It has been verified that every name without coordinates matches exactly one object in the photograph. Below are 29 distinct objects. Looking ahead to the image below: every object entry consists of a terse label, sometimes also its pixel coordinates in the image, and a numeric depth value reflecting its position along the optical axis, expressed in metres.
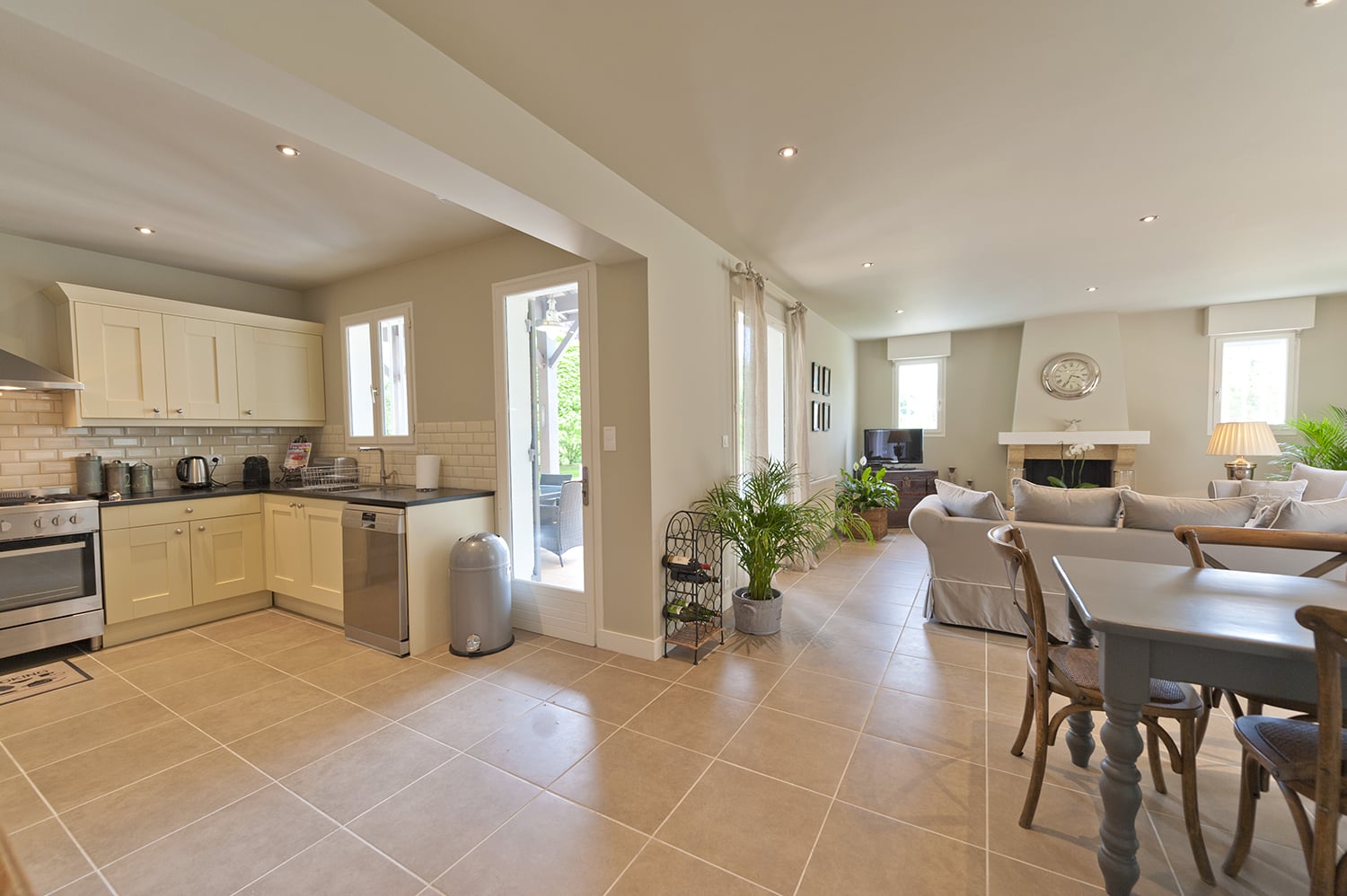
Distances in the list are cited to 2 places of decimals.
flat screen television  7.29
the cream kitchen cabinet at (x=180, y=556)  3.22
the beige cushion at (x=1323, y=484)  4.16
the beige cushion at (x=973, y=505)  3.38
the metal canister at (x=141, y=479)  3.59
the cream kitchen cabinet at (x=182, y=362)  3.32
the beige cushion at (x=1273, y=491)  3.64
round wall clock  6.41
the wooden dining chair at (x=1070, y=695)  1.52
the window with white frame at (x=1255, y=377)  5.76
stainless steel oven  2.84
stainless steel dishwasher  3.00
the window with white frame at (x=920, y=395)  7.65
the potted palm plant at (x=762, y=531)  3.33
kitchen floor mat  2.66
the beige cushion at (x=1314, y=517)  2.69
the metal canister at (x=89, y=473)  3.42
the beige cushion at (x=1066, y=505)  3.14
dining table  1.23
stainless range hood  2.89
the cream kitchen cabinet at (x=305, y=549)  3.45
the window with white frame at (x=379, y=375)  3.95
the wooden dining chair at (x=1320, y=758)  1.10
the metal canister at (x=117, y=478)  3.46
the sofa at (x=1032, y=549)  2.86
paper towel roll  3.59
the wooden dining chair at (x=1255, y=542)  1.72
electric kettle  3.83
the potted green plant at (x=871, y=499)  6.02
